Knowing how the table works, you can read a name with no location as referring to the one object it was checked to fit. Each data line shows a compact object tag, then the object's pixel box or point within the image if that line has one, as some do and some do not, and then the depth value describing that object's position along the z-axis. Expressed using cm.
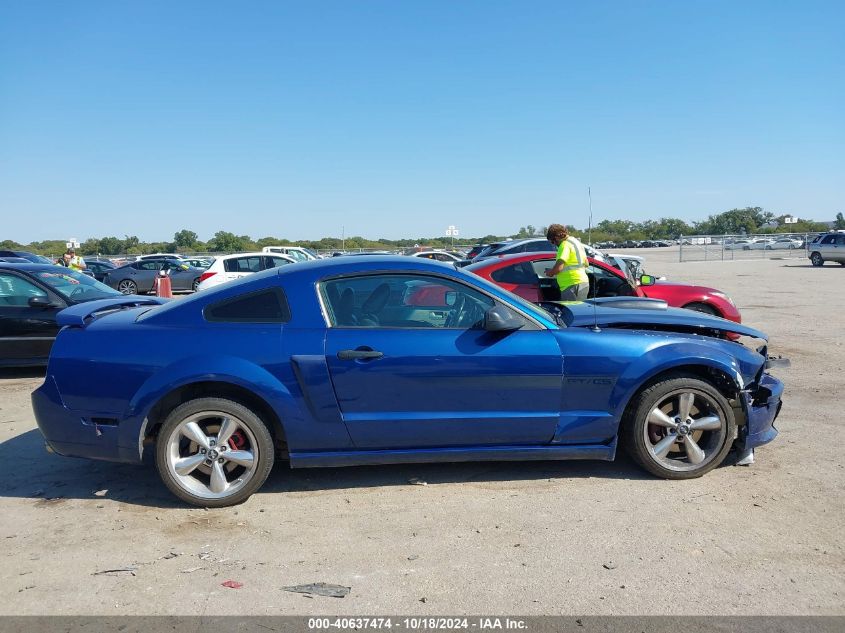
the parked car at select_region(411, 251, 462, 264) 2551
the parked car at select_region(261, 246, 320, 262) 2412
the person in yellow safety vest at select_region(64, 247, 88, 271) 2058
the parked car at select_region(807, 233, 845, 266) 2989
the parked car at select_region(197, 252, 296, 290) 1664
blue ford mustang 400
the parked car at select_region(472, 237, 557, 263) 1964
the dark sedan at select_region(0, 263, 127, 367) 773
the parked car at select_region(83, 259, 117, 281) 2453
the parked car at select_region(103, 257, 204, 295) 2294
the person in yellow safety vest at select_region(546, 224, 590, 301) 721
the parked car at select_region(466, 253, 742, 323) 837
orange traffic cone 1594
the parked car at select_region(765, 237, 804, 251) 4894
